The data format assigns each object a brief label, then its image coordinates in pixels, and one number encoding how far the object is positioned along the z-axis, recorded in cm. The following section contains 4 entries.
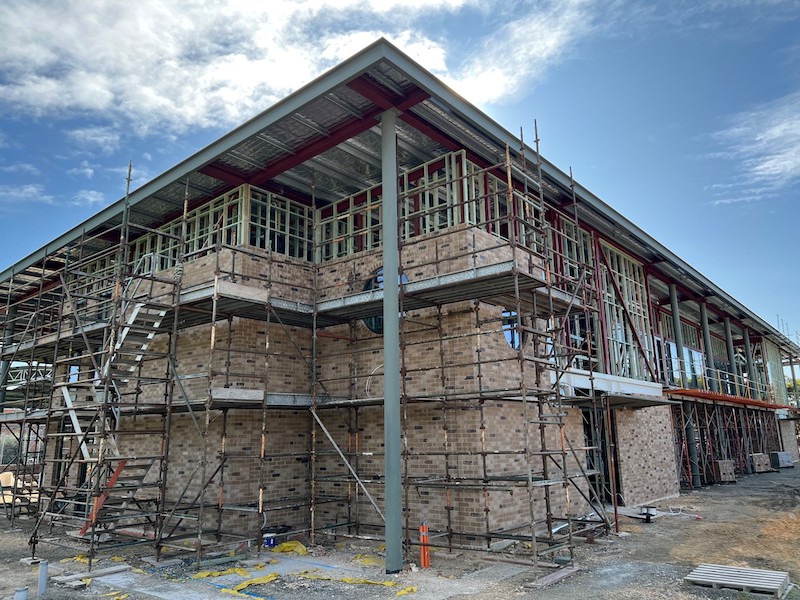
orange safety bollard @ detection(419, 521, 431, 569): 997
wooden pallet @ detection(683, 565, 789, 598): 798
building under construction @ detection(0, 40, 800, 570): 1109
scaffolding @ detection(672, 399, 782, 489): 2262
